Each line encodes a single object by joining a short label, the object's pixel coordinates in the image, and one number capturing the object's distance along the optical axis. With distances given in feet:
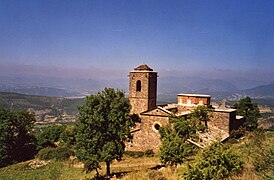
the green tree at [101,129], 58.03
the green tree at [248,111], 102.58
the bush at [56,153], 103.96
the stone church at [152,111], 80.48
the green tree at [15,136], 109.70
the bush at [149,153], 79.69
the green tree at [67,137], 122.25
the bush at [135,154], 81.15
